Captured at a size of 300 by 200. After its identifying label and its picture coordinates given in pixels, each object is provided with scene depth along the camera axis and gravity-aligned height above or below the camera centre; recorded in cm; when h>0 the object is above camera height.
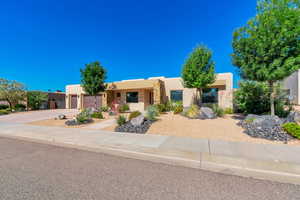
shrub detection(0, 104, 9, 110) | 1795 -79
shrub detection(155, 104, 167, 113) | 1118 -60
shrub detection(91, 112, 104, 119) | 995 -108
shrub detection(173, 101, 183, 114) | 1064 -66
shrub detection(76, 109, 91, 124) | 828 -110
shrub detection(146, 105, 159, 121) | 786 -79
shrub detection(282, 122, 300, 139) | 458 -101
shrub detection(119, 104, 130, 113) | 1361 -78
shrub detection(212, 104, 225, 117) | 888 -74
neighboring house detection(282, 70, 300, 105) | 1733 +235
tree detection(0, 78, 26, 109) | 1614 +120
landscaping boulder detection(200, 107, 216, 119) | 839 -78
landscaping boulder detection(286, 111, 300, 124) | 634 -79
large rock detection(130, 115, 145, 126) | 696 -105
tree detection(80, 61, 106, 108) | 1390 +259
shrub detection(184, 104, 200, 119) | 864 -75
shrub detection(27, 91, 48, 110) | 1838 +27
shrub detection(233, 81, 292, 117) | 824 +22
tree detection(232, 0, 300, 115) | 578 +279
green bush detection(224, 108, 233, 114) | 1081 -82
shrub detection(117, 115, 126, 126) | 716 -110
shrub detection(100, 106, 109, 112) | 1432 -88
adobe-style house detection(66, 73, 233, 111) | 1236 +87
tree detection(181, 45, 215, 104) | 1004 +257
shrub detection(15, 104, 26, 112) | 1691 -84
